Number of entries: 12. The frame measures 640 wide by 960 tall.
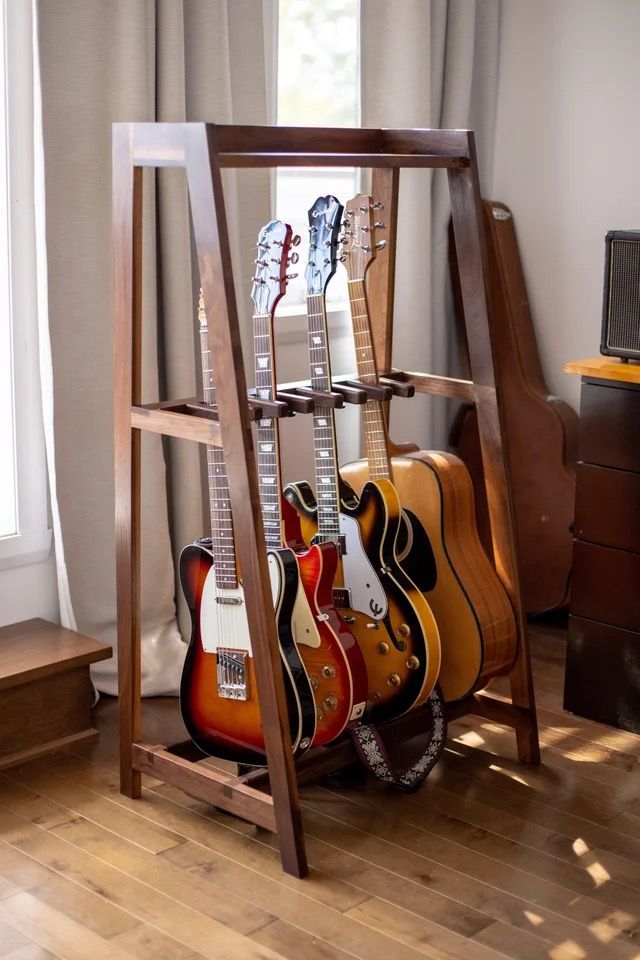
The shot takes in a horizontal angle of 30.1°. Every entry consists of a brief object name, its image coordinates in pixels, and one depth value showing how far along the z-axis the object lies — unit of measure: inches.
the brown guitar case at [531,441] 131.3
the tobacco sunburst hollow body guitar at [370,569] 91.1
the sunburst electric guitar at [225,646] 86.0
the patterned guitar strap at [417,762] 92.6
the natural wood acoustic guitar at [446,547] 96.6
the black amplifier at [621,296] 103.5
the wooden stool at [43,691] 99.7
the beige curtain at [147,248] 102.7
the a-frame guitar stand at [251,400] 78.7
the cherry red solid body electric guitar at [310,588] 87.3
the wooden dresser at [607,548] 102.6
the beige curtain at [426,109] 127.2
